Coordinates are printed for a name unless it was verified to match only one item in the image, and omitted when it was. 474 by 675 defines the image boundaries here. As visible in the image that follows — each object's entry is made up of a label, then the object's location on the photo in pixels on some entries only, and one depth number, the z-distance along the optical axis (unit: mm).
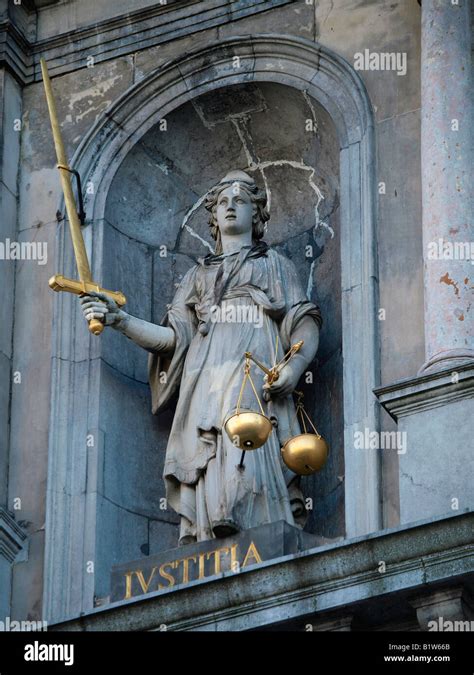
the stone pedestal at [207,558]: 15338
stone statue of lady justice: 16047
